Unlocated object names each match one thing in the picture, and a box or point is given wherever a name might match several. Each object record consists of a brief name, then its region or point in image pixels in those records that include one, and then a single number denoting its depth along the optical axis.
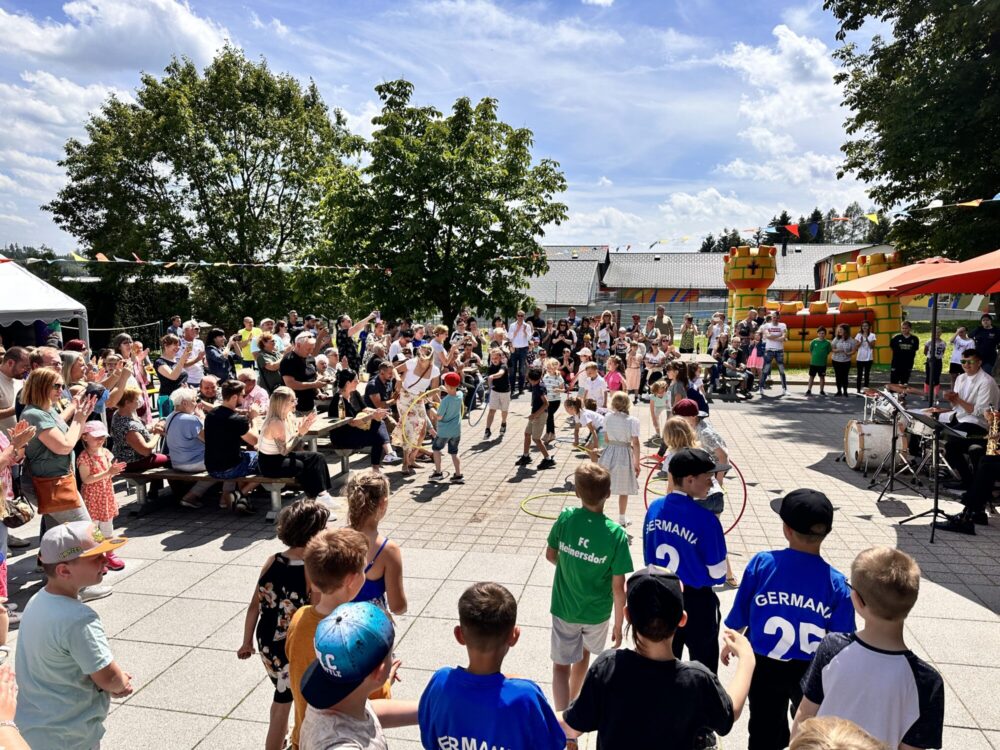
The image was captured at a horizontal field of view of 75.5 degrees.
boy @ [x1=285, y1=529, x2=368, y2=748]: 2.79
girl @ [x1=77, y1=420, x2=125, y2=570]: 6.30
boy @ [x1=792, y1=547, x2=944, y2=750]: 2.46
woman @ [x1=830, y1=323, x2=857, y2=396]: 17.22
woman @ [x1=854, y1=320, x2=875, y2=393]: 17.19
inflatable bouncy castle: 23.39
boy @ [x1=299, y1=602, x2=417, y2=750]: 2.08
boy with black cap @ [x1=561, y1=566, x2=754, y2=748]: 2.32
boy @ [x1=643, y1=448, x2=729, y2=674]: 3.82
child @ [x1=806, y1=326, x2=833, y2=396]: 17.92
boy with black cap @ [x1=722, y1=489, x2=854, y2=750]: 3.18
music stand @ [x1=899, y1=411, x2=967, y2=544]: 7.41
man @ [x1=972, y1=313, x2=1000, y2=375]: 17.14
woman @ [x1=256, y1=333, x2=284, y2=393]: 11.25
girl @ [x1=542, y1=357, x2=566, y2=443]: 11.26
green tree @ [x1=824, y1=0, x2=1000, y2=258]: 16.61
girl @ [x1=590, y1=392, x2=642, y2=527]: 7.25
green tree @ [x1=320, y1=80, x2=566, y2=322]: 20.95
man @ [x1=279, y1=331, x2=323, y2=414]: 9.87
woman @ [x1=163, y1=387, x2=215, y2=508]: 8.12
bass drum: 10.01
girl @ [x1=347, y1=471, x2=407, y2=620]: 3.62
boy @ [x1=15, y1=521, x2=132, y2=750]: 2.86
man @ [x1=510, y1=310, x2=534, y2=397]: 17.58
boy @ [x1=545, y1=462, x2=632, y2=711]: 3.85
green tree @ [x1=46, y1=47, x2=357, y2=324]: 30.42
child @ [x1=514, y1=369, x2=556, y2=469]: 10.41
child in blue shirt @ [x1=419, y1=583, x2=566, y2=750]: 2.24
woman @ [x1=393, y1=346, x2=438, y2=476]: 10.20
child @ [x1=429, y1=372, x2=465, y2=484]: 9.53
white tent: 14.41
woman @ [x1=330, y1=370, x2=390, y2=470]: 9.23
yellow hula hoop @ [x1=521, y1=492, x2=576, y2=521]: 8.09
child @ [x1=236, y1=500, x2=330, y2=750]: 3.39
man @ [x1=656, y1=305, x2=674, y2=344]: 19.92
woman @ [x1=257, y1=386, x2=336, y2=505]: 7.39
